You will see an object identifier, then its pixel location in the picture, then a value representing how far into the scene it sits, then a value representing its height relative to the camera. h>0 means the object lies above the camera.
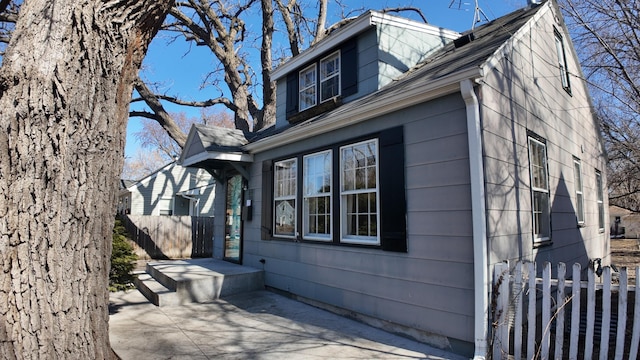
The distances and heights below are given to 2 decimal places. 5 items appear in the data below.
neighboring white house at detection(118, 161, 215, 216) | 18.59 +0.89
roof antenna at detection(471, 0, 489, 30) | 5.62 +3.12
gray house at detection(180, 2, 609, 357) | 4.16 +0.58
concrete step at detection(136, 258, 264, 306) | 6.37 -1.34
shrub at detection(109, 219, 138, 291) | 6.23 -0.89
